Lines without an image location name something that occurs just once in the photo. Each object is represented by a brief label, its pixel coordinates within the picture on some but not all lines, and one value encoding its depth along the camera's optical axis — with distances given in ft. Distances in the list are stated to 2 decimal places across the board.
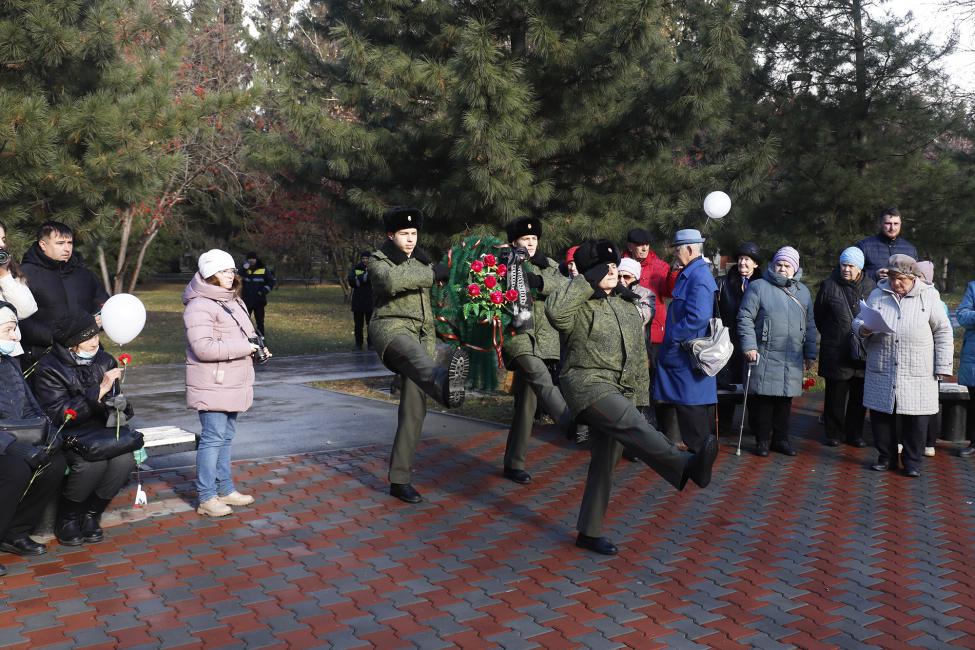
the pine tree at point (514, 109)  38.29
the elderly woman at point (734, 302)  31.73
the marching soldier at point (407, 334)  22.86
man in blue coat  26.53
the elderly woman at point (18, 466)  18.07
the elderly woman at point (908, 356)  27.20
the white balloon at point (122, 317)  21.83
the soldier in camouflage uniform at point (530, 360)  25.71
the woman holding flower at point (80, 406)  19.92
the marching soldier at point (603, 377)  19.43
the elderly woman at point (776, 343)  29.60
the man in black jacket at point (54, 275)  24.25
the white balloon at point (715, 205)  36.70
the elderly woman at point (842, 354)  31.55
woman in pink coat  21.88
